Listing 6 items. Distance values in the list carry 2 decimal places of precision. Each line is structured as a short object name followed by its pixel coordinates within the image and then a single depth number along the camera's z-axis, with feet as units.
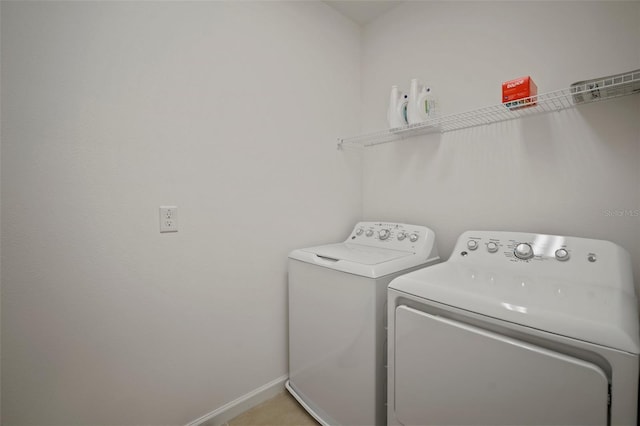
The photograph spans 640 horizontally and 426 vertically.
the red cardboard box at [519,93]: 3.92
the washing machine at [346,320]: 4.01
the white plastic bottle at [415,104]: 5.33
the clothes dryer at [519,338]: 2.28
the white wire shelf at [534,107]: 3.55
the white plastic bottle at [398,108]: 5.61
